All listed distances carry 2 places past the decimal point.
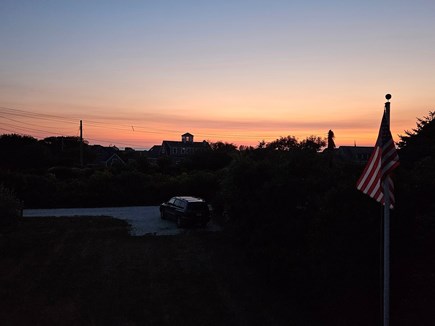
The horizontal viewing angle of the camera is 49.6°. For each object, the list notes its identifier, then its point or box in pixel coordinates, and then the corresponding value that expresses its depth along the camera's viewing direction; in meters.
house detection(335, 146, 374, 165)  101.59
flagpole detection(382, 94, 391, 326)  8.01
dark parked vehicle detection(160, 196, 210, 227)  24.80
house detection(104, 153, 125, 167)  90.81
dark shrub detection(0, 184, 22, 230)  18.45
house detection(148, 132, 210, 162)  100.06
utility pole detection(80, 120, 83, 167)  64.19
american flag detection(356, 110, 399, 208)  8.18
